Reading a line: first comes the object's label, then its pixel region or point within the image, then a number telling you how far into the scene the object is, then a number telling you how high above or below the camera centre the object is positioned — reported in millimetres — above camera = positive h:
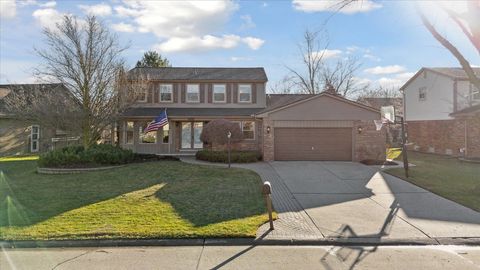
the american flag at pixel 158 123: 20688 +829
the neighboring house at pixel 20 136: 23031 +14
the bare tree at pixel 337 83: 41281 +6667
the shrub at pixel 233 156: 18156 -1150
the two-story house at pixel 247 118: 18594 +1126
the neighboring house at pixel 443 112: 21906 +1709
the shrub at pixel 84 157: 15289 -993
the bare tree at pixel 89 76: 17703 +3303
